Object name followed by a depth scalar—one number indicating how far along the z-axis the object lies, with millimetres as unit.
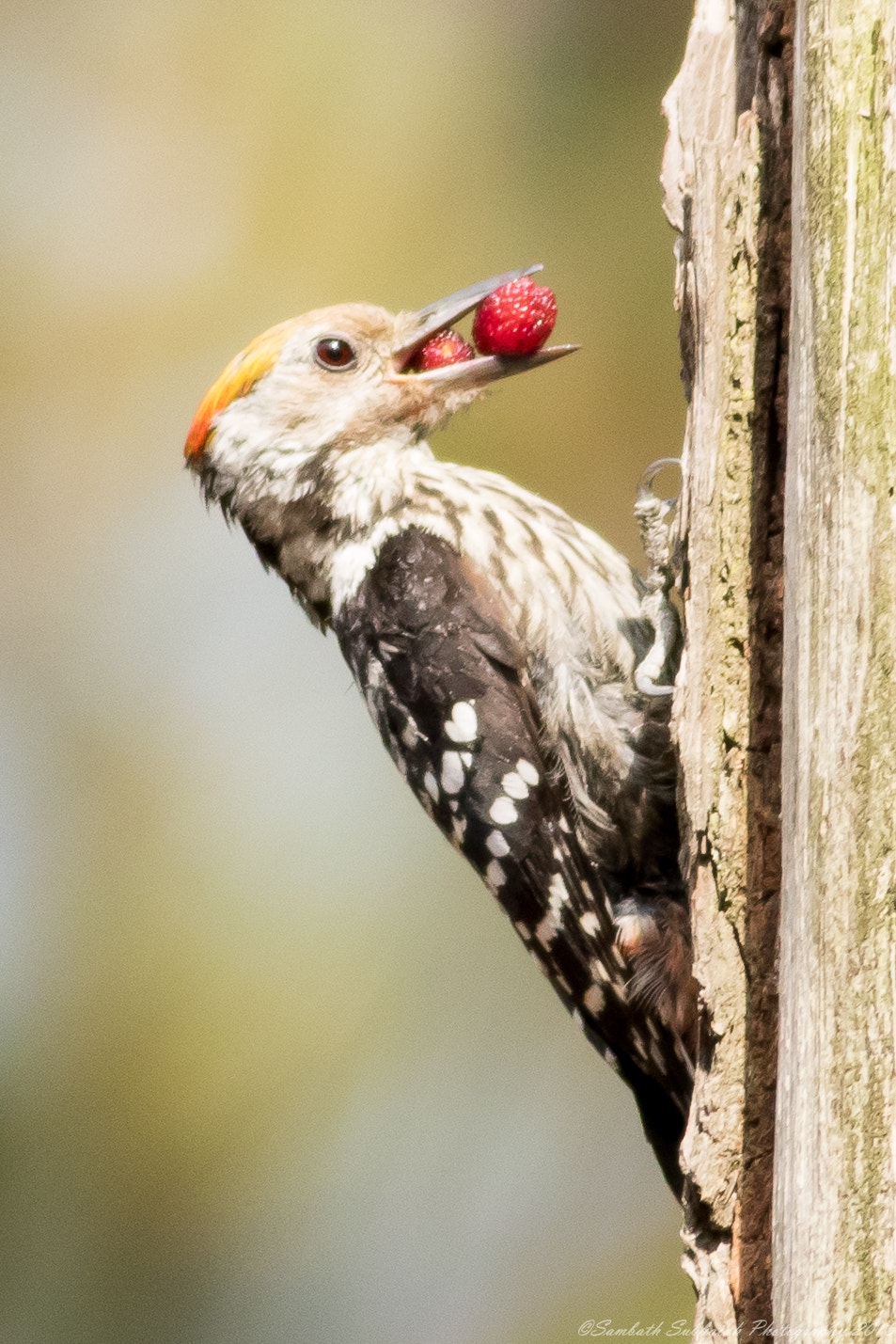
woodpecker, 6766
